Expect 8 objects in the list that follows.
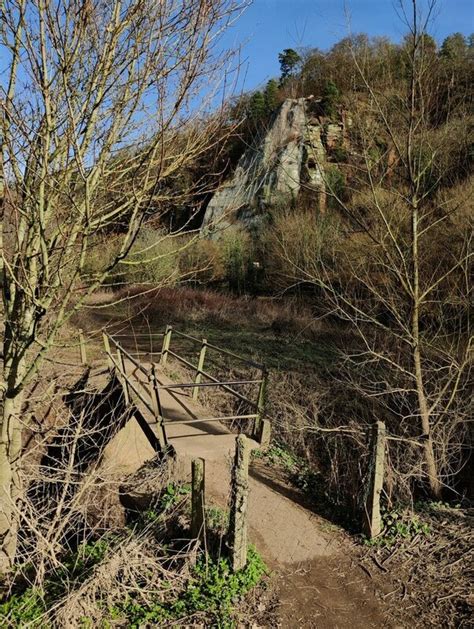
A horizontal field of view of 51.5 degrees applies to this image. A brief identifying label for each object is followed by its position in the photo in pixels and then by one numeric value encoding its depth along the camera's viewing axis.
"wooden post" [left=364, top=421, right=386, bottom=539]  5.22
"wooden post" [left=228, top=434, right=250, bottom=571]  4.48
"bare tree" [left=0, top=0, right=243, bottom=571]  3.51
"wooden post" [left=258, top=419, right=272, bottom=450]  7.35
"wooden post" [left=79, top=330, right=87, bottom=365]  11.18
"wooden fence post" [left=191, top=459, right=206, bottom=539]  4.64
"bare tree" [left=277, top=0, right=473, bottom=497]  5.60
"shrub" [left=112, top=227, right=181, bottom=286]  18.94
